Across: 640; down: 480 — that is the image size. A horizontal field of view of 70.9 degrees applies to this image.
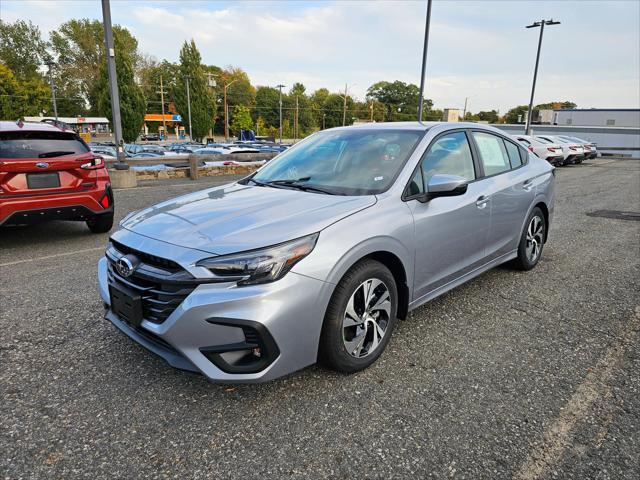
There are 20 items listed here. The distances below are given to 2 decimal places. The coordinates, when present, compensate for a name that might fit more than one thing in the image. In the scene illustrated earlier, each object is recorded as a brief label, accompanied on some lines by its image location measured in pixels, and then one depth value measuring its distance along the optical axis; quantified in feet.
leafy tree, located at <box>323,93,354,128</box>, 300.81
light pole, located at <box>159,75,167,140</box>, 249.34
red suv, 17.11
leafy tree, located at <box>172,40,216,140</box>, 155.43
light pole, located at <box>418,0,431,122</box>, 60.54
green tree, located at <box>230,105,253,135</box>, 236.84
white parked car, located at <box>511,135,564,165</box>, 67.46
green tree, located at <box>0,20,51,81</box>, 251.19
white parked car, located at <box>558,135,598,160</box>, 78.97
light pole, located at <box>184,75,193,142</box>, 152.53
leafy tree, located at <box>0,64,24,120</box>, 190.49
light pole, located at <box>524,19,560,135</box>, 95.56
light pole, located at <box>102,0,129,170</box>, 38.01
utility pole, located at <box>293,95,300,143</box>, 243.19
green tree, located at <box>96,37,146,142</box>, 114.01
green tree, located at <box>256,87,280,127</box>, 294.17
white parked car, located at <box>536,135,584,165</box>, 72.08
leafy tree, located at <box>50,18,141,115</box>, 255.09
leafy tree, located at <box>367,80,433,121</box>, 354.95
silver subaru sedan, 7.64
